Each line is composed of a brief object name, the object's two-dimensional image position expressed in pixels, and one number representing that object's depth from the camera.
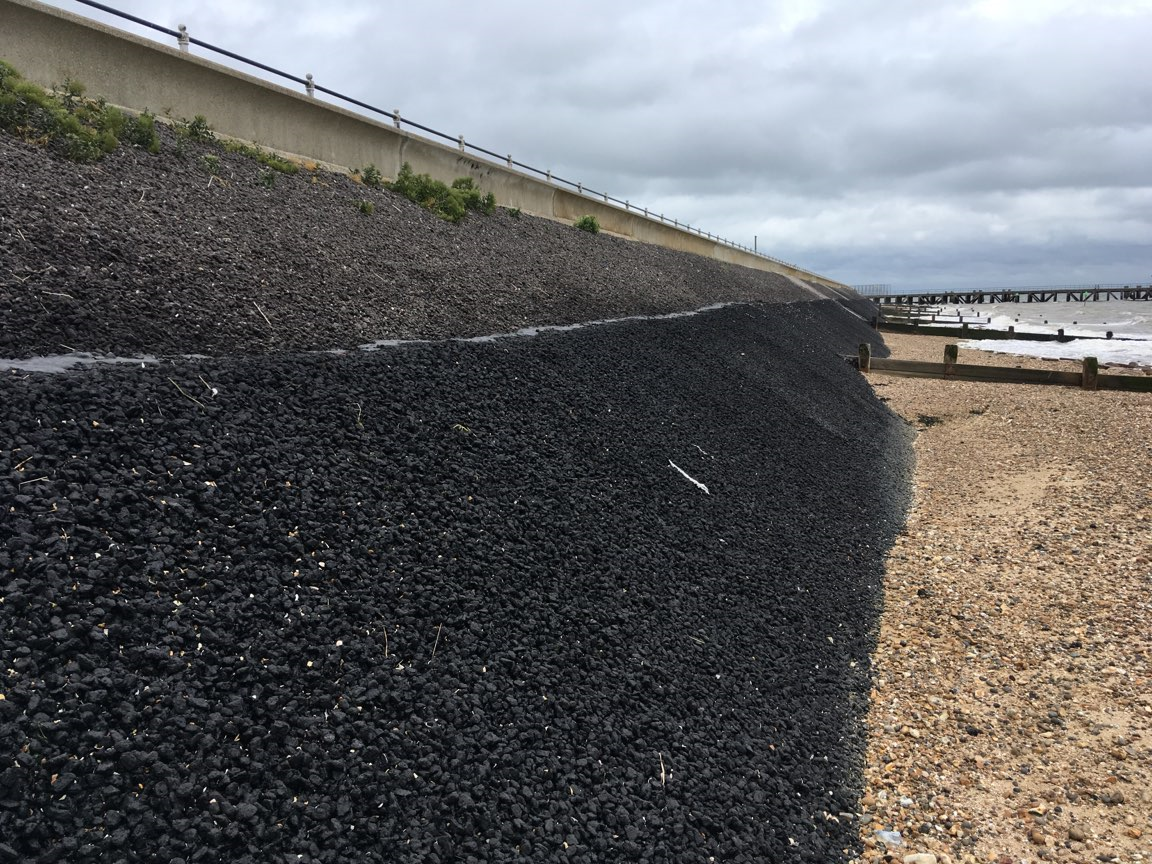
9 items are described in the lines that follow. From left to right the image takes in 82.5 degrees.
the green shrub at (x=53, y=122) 7.77
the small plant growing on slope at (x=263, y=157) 11.56
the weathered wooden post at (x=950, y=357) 19.15
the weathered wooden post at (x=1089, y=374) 16.78
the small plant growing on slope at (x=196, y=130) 10.72
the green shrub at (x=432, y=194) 14.80
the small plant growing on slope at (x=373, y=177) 14.18
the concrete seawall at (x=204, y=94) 9.10
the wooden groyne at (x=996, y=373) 16.88
